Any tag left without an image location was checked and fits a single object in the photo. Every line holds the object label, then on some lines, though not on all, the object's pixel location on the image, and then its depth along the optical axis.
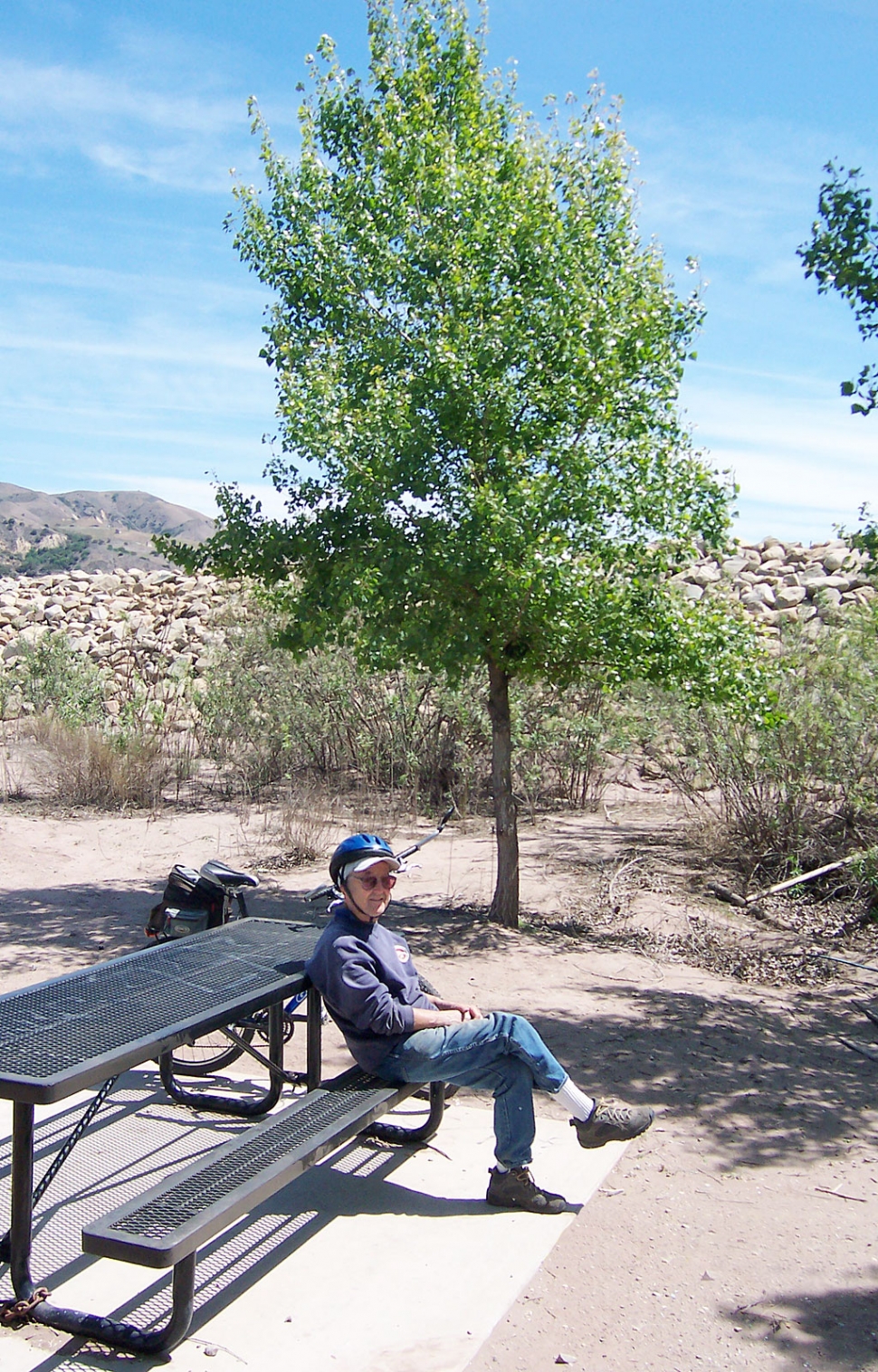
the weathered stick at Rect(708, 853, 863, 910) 8.83
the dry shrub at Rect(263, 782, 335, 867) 10.82
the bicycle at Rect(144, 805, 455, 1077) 5.45
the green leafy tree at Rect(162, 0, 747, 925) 7.35
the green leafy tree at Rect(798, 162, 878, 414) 5.88
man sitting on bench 4.08
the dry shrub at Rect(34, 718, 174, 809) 13.70
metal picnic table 3.33
